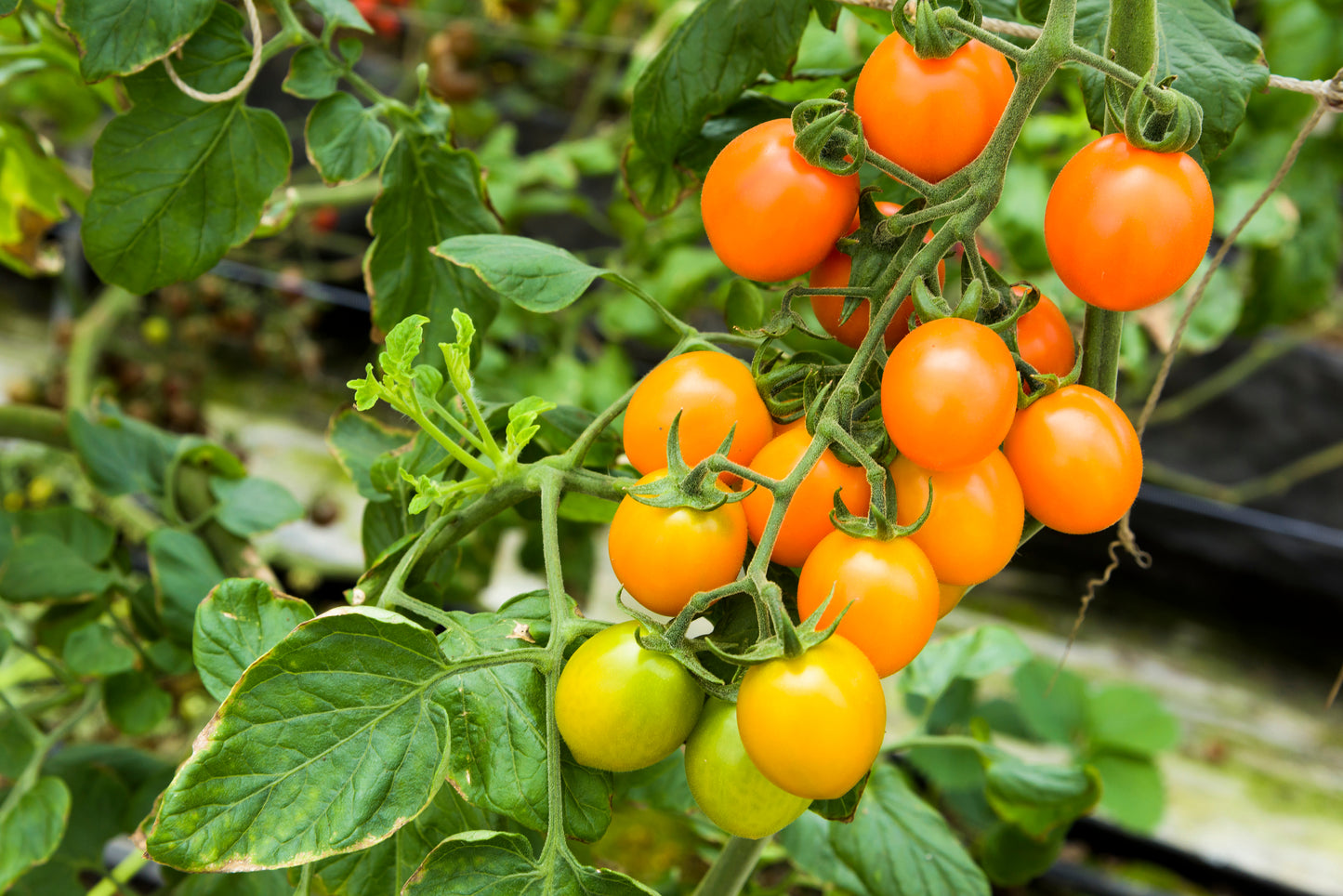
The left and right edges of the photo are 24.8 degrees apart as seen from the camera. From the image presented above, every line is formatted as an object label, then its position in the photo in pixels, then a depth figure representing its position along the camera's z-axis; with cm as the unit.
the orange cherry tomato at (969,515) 61
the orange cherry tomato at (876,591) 60
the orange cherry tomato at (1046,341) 64
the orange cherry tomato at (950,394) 59
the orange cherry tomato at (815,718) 59
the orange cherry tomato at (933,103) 62
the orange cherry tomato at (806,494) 61
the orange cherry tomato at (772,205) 62
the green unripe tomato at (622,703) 61
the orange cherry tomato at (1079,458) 61
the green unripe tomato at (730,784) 61
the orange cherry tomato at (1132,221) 60
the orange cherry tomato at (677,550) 61
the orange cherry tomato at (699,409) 63
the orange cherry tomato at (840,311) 64
